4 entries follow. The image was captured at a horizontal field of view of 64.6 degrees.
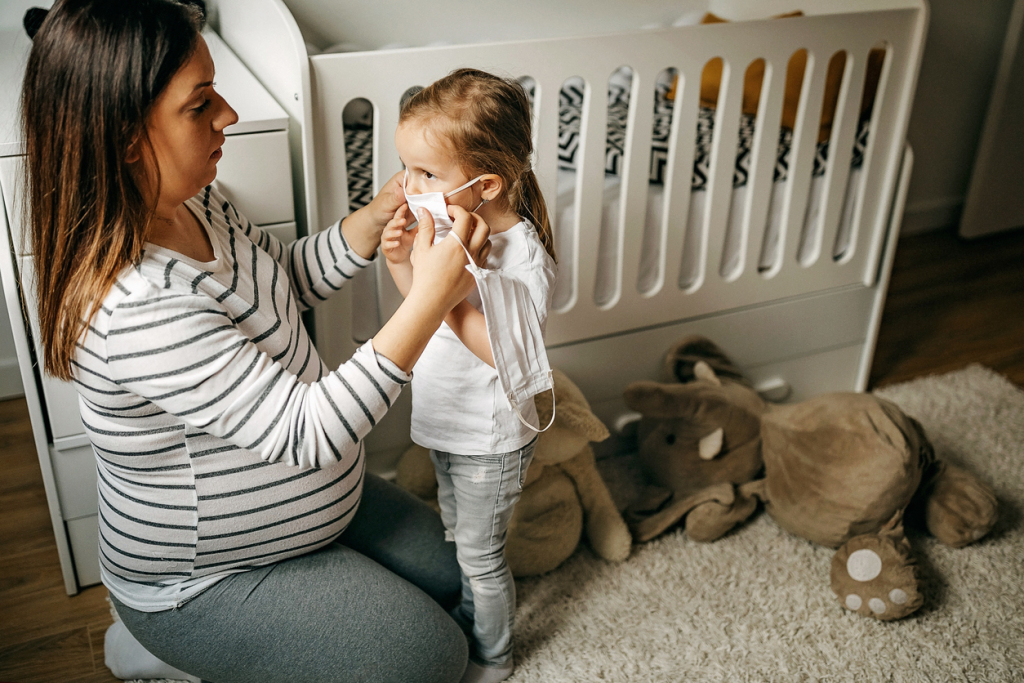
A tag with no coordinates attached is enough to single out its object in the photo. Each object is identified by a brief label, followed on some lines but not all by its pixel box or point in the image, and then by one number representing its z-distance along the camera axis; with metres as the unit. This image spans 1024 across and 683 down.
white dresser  1.07
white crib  1.24
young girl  0.92
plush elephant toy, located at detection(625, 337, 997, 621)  1.37
